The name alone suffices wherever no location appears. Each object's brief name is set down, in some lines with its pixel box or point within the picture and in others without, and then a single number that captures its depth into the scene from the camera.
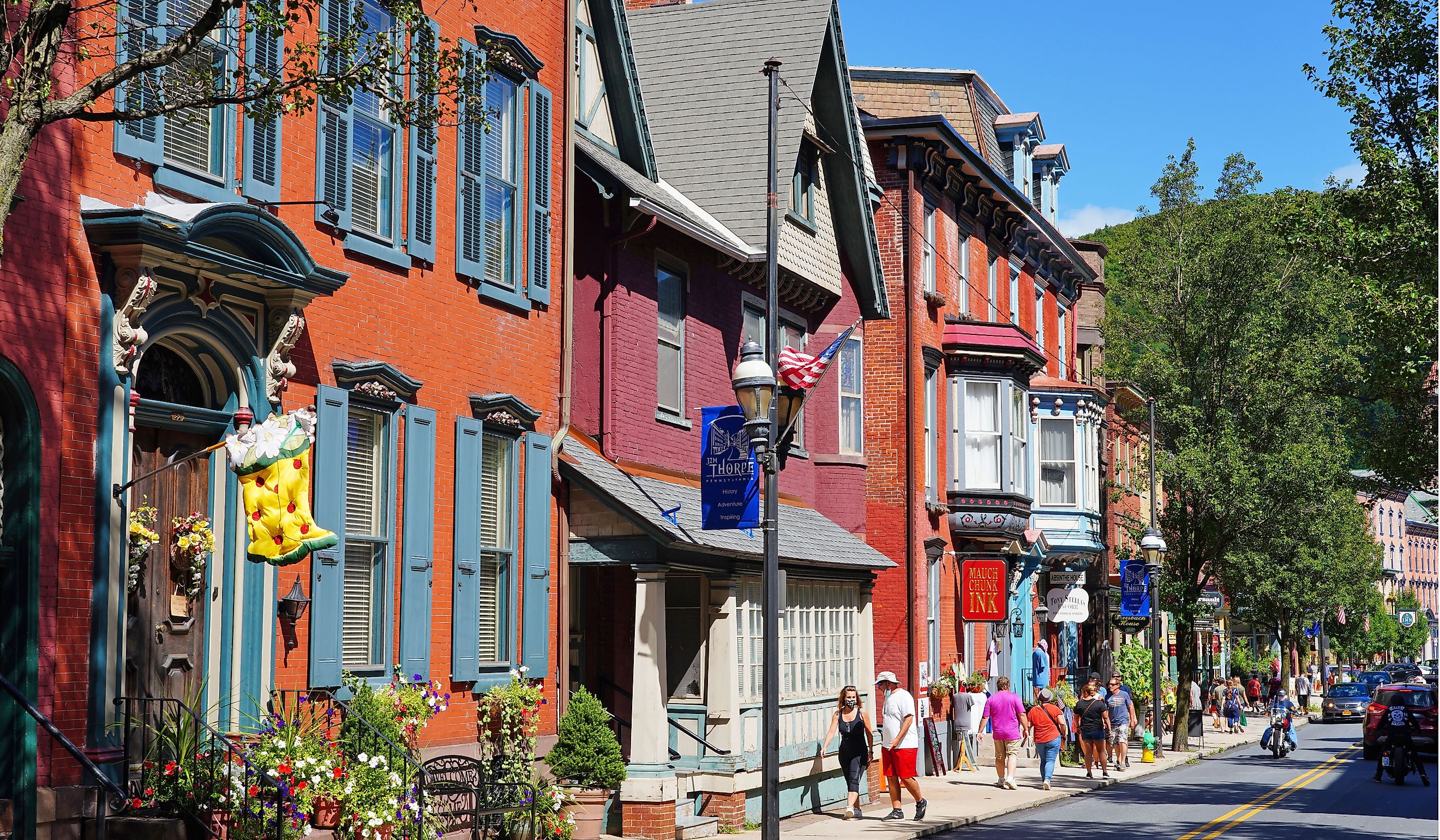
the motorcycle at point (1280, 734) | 34.69
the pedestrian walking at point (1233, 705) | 47.94
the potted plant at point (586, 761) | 16.38
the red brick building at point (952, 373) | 29.66
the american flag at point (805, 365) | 17.25
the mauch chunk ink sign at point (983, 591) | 31.84
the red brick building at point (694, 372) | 17.83
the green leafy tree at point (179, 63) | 8.06
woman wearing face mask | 21.00
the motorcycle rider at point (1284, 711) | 35.12
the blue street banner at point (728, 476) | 16.73
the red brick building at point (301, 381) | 10.71
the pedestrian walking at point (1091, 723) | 27.28
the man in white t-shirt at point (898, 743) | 21.20
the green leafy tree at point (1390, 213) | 22.14
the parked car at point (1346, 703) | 55.84
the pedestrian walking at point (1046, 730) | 25.84
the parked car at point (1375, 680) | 58.97
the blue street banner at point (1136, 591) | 37.06
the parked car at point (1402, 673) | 62.09
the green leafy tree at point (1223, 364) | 38.16
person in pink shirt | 25.20
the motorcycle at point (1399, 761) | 27.86
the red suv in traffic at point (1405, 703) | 30.12
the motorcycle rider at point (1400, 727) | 27.94
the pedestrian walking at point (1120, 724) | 29.69
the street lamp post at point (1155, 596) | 35.09
